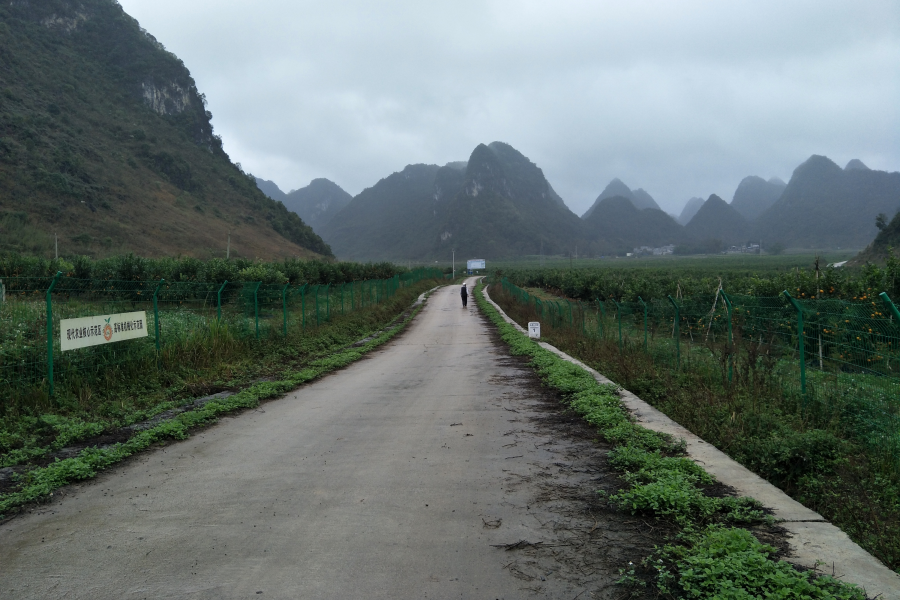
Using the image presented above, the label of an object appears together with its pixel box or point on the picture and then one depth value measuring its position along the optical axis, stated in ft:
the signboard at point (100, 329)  28.48
